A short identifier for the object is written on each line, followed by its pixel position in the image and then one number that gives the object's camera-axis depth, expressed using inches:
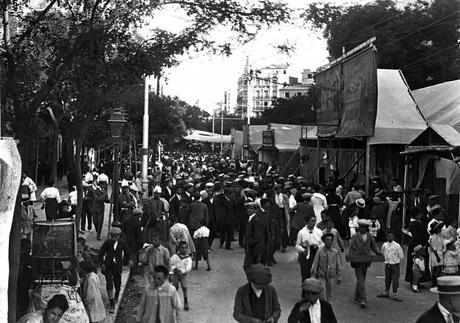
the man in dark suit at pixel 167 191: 762.2
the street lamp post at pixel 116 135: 612.4
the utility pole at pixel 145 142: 989.4
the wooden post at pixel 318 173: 1065.3
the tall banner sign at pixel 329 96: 969.5
